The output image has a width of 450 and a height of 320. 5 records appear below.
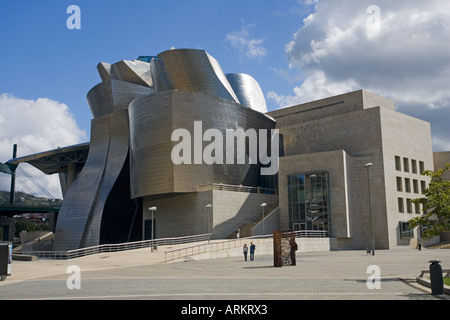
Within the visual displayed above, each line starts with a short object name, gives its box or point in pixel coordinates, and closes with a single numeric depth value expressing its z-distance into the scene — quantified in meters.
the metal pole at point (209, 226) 43.95
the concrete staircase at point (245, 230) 44.62
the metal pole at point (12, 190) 113.07
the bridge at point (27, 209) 86.81
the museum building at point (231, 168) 45.47
